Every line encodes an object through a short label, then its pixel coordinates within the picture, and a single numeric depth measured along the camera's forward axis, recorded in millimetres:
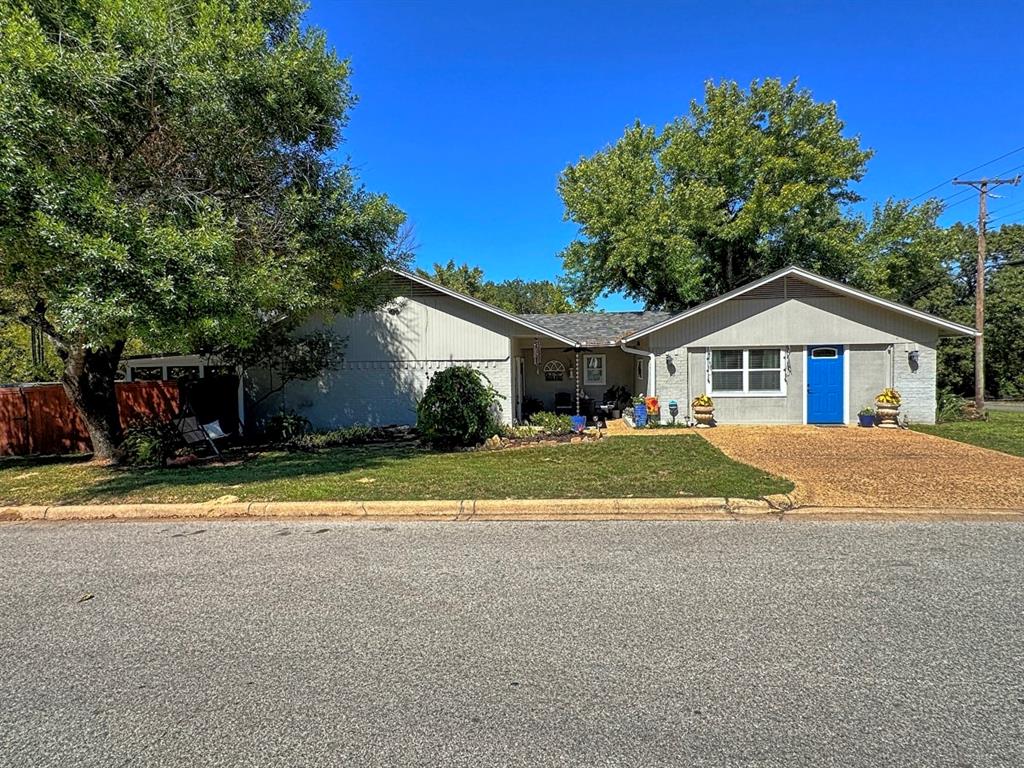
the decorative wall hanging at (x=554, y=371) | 19781
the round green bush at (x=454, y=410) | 11445
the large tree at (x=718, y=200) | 23719
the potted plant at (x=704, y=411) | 14867
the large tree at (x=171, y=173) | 6160
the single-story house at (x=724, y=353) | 14516
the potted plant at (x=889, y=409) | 13977
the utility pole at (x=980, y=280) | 18969
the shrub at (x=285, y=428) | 13352
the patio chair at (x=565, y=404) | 18625
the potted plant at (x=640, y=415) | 14828
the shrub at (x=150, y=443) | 10312
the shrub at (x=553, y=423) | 13229
